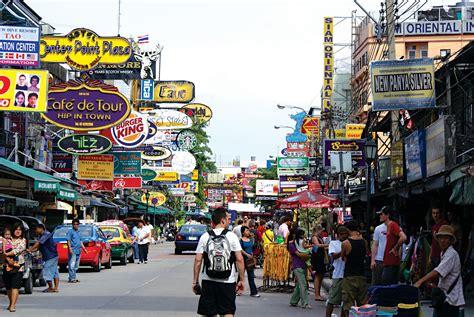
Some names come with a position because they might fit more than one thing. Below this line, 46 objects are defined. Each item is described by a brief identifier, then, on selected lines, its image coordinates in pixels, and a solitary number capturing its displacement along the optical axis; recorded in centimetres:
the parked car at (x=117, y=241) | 3322
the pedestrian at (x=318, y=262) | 1903
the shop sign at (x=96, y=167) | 3881
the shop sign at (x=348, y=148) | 3281
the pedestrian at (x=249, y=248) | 2000
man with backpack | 1056
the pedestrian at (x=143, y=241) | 3509
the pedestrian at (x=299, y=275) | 1770
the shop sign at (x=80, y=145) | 3528
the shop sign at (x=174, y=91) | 5769
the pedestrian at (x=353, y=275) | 1288
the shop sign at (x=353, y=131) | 4715
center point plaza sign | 3506
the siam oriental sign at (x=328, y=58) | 5994
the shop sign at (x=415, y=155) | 2075
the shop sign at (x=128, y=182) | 4444
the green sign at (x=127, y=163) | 4291
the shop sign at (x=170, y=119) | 5047
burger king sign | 4003
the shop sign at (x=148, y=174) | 5009
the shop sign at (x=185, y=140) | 5644
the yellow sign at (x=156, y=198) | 6366
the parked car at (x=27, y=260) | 1939
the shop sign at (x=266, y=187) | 9750
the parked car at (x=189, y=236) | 4150
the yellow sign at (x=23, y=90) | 2800
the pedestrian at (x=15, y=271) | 1614
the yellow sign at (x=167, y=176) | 5997
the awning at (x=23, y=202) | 2704
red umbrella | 2823
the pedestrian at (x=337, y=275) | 1362
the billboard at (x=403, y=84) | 2048
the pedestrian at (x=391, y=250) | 1516
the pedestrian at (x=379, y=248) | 1540
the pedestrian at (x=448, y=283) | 978
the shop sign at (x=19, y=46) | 2766
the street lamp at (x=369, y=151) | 2261
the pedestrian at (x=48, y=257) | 2058
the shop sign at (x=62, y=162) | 3944
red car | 2733
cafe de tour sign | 3319
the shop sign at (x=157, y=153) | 5100
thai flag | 6756
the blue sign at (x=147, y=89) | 5855
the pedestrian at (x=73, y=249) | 2383
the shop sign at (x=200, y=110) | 6047
